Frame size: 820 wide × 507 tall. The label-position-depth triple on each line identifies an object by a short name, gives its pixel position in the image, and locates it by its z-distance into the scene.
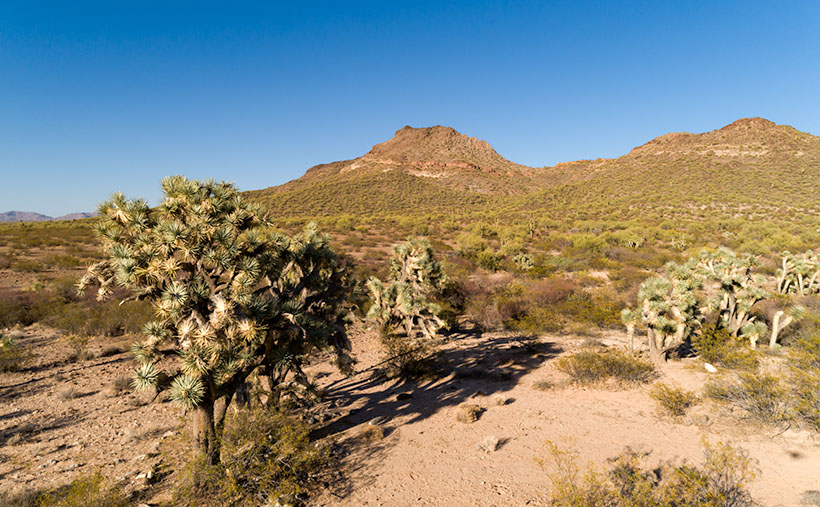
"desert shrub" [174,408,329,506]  4.85
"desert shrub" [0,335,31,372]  9.45
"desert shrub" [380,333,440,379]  10.05
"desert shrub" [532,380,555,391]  8.93
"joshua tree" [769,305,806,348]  9.69
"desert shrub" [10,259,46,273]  20.17
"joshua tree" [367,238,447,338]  12.78
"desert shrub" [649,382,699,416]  7.17
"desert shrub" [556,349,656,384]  8.84
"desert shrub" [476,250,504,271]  24.47
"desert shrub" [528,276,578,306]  16.11
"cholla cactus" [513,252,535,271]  23.78
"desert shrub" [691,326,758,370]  8.56
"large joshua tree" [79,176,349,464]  4.46
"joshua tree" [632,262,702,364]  9.55
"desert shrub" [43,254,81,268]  21.81
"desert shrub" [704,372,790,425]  6.47
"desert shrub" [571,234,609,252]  30.01
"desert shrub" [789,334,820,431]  6.10
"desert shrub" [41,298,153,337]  12.62
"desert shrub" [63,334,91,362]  10.59
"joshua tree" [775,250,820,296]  14.91
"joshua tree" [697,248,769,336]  10.60
